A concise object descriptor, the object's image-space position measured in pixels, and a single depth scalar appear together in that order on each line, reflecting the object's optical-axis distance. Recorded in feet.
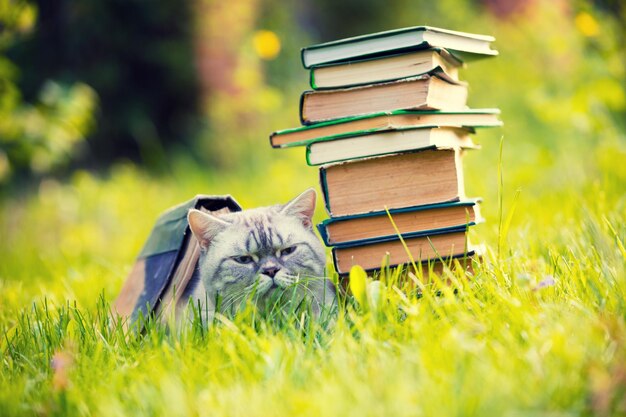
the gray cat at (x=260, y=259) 6.90
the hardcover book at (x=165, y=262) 7.62
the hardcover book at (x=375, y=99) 6.64
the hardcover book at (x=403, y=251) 6.78
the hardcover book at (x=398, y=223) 6.73
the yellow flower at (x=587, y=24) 12.68
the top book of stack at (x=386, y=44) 6.56
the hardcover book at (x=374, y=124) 6.49
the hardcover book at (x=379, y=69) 6.68
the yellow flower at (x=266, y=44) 14.93
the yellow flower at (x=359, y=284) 6.00
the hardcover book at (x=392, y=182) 6.77
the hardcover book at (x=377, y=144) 6.51
